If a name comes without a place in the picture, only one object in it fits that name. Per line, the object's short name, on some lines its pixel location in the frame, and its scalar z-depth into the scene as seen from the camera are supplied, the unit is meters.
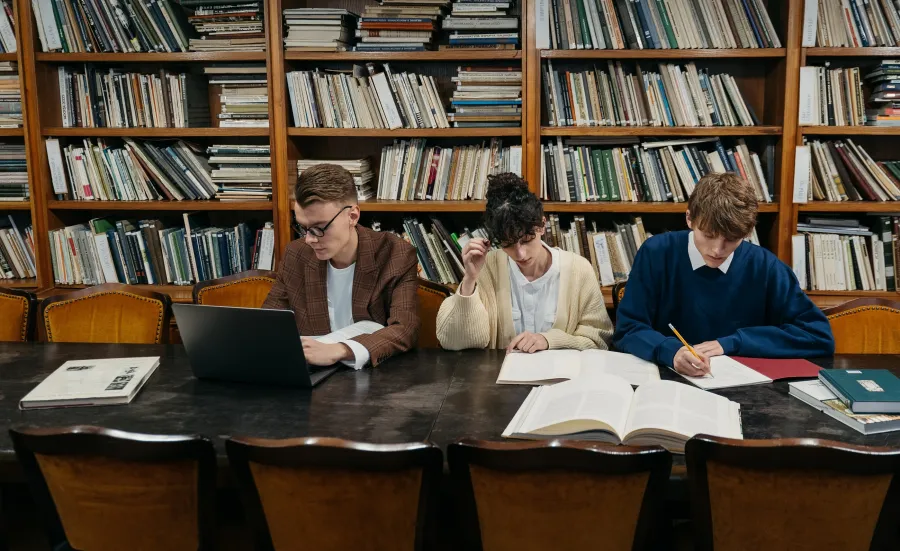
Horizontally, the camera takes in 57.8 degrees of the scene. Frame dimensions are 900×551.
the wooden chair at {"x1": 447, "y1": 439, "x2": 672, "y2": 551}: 1.36
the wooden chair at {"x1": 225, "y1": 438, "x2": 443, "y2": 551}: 1.40
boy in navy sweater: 2.20
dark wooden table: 1.72
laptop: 1.87
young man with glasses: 2.38
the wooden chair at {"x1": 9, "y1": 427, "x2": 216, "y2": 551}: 1.47
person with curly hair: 2.35
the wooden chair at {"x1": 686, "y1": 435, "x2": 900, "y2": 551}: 1.34
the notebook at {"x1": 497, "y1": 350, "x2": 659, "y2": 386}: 2.04
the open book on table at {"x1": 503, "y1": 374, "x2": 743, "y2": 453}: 1.61
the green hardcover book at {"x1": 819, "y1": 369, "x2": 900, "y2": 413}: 1.75
